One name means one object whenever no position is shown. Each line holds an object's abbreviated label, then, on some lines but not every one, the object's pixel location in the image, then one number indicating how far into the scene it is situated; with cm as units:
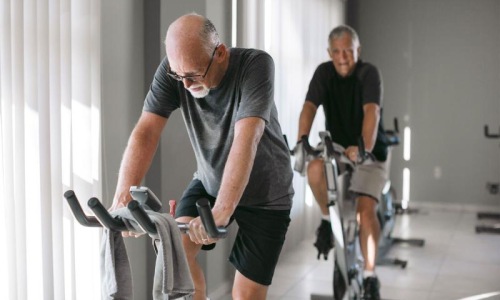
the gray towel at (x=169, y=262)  182
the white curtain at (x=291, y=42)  472
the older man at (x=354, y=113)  391
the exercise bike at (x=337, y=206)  358
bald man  211
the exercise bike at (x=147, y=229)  176
